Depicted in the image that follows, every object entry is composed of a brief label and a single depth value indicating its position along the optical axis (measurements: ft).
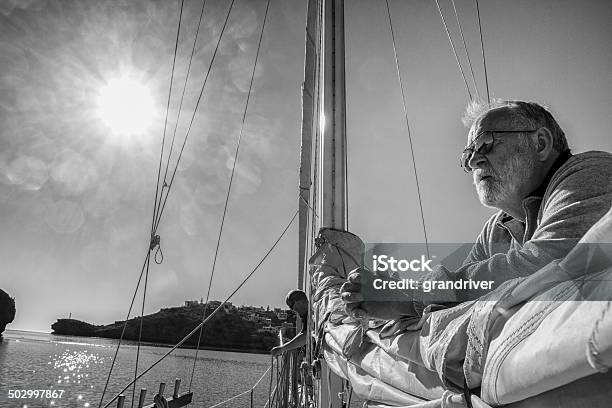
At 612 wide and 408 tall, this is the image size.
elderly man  2.74
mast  8.37
